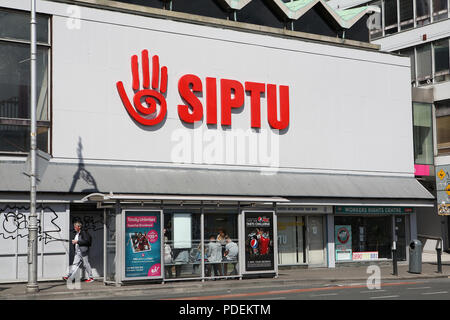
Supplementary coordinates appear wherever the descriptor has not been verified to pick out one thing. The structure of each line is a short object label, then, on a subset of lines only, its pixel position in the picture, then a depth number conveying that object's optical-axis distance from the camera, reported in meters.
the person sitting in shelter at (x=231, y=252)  24.28
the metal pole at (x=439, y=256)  27.88
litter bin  27.52
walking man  23.22
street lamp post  20.56
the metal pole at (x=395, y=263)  26.55
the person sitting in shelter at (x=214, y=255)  23.95
